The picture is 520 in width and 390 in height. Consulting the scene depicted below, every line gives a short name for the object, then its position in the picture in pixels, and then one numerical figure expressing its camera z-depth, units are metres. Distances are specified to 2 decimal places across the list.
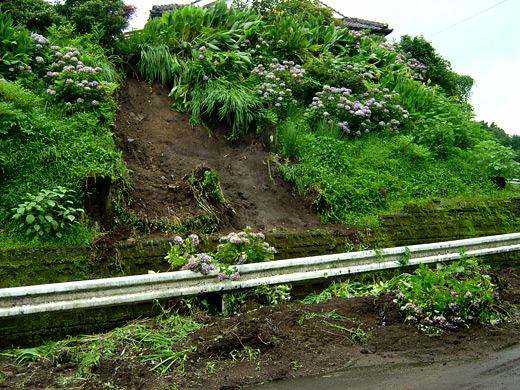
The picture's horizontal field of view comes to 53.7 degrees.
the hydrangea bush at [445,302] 4.91
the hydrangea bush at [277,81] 9.72
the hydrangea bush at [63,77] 7.81
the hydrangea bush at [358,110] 9.84
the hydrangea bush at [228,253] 5.57
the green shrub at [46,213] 5.73
